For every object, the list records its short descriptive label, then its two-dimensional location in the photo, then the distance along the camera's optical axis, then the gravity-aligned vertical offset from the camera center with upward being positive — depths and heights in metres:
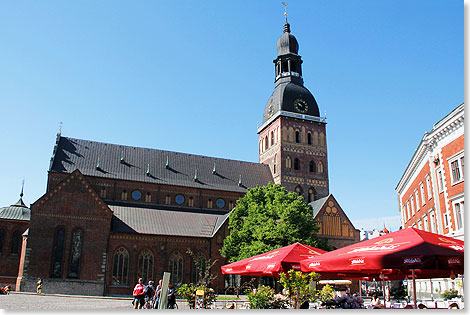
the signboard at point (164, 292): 14.79 -0.73
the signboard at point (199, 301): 19.69 -1.38
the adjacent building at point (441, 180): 26.22 +6.37
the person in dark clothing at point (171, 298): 20.06 -1.26
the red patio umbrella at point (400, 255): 10.20 +0.43
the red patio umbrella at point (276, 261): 15.17 +0.36
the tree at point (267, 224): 36.97 +4.23
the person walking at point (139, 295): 20.09 -1.15
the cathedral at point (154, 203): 39.06 +7.26
